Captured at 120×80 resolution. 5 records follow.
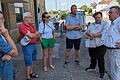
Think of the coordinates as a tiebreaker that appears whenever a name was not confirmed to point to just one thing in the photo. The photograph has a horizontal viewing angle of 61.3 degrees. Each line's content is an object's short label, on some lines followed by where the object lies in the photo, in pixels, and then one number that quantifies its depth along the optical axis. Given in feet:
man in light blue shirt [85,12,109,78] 8.38
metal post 26.43
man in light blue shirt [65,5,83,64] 9.62
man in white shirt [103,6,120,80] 6.02
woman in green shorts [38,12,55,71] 9.11
